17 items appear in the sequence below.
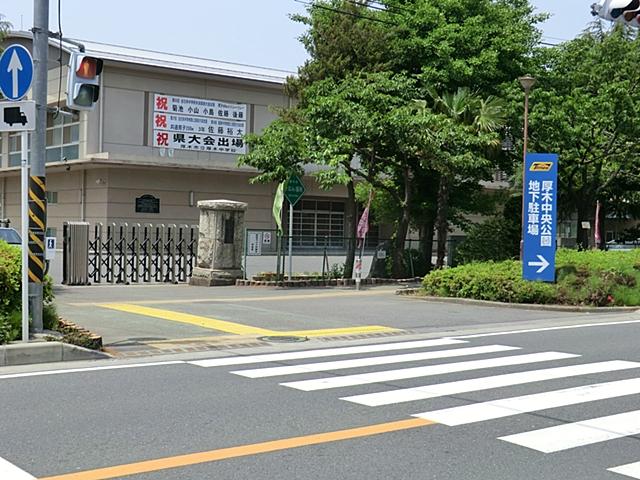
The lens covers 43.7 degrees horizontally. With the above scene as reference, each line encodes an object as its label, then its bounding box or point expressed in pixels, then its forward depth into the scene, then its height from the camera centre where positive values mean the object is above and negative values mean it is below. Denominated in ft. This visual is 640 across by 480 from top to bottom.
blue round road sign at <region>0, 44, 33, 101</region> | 33.12 +6.27
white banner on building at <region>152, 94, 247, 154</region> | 122.62 +16.37
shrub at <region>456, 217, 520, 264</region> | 89.25 -1.07
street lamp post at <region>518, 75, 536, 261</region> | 73.20 +13.40
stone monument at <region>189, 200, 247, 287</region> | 78.89 -1.56
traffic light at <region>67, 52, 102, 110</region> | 34.96 +6.37
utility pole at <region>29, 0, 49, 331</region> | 35.09 +2.27
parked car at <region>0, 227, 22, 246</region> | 69.91 -1.04
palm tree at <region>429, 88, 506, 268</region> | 77.05 +11.49
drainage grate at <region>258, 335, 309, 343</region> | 41.35 -5.74
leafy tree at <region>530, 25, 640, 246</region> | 91.76 +14.81
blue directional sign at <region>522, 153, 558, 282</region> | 62.69 +1.46
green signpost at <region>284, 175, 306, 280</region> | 79.10 +3.94
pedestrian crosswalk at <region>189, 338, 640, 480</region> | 23.04 -5.62
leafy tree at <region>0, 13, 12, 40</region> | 72.52 +18.12
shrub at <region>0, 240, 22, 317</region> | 34.63 -2.69
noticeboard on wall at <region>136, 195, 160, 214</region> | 122.52 +3.46
